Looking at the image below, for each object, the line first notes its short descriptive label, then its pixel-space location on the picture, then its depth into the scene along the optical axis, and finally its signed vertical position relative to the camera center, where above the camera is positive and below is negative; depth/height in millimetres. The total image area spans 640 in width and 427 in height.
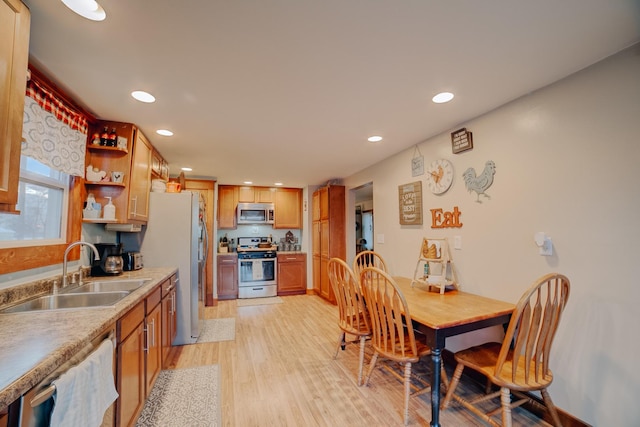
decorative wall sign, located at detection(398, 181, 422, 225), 3043 +328
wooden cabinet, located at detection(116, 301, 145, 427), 1444 -748
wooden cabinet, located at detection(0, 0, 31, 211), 1128 +603
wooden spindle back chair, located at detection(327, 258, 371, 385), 2271 -591
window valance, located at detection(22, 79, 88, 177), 1652 +671
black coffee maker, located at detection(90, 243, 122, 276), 2432 -247
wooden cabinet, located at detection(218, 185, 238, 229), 5602 +555
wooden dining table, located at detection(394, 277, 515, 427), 1686 -529
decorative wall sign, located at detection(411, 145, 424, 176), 3023 +748
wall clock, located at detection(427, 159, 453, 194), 2652 +546
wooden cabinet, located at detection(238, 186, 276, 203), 5773 +790
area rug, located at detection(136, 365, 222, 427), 1861 -1221
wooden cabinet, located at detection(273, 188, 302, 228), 5938 +521
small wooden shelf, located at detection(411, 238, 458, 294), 2459 -312
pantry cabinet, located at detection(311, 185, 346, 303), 4750 +46
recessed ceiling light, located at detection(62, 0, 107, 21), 1188 +965
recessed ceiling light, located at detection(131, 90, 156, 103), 1946 +965
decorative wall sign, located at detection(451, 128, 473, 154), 2434 +805
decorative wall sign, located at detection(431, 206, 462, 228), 2564 +130
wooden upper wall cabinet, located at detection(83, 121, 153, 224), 2389 +569
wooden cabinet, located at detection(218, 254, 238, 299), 5215 -793
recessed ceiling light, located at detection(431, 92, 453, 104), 2002 +970
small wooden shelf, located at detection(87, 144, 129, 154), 2346 +714
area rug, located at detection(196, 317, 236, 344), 3278 -1210
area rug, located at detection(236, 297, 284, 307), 4922 -1214
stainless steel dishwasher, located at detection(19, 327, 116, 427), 805 -488
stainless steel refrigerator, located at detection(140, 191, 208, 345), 3090 -131
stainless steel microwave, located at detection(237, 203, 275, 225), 5629 +399
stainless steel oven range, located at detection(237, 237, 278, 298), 5289 -748
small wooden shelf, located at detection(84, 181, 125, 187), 2361 +423
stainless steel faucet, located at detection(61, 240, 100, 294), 1855 -267
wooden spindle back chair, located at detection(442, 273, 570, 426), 1505 -657
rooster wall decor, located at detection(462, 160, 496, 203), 2260 +438
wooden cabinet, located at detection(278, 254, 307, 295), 5539 -808
